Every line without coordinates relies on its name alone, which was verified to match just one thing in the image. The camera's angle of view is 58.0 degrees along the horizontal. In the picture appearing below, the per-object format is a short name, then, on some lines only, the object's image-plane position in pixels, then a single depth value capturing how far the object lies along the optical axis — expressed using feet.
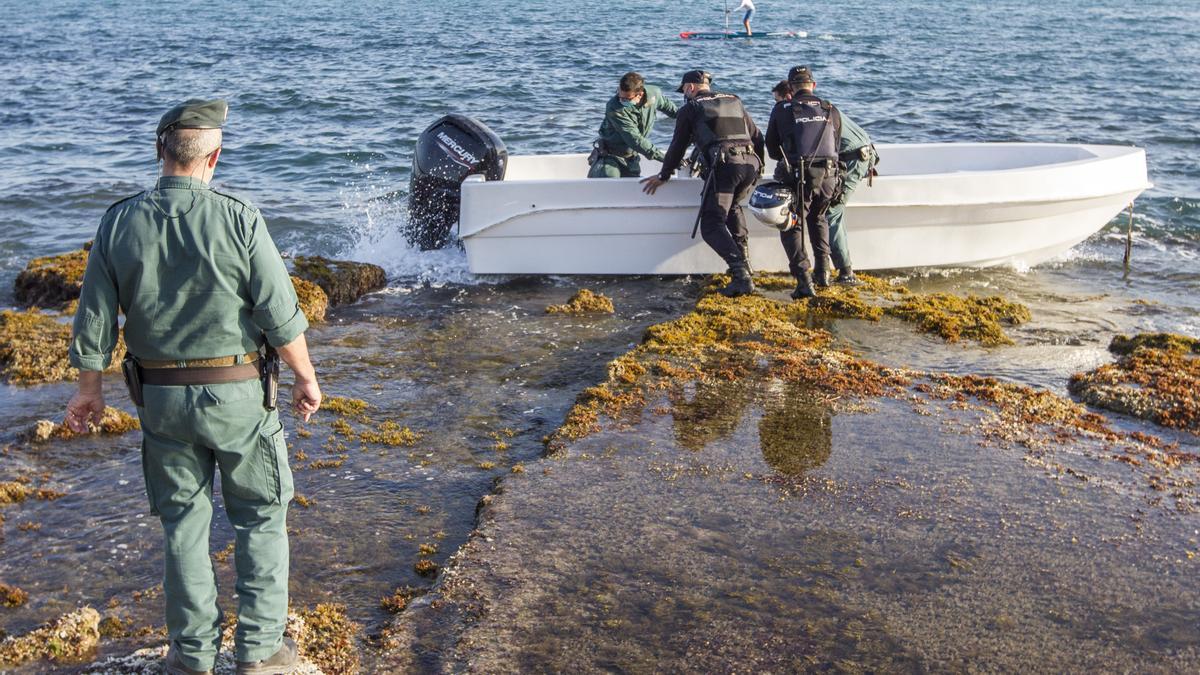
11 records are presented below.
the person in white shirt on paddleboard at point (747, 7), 102.26
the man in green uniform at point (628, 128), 28.73
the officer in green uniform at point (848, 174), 26.91
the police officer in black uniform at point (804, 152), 25.62
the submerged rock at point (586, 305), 25.71
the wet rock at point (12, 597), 13.03
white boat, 28.17
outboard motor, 29.50
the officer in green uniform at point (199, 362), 10.08
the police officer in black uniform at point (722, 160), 26.07
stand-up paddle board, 95.35
